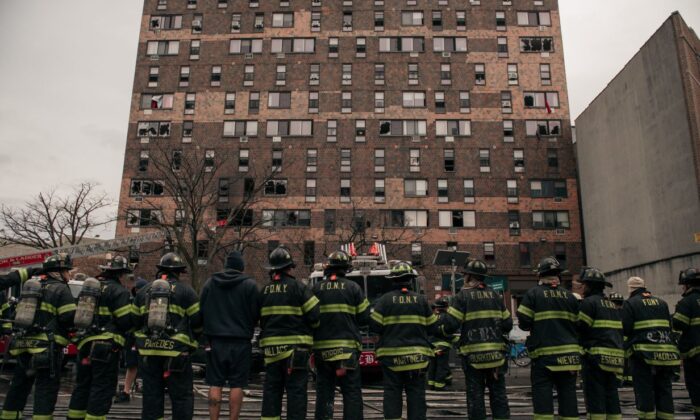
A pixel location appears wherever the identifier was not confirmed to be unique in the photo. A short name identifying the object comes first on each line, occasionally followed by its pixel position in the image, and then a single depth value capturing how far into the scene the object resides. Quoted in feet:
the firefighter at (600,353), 23.07
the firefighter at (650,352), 24.34
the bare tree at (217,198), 134.51
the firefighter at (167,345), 20.76
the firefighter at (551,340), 21.91
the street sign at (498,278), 121.54
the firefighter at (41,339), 22.11
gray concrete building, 93.61
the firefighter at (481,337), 22.31
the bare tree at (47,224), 138.41
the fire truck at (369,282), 41.54
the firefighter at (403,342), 21.47
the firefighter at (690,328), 24.76
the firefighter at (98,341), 21.88
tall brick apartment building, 136.05
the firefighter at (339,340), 21.68
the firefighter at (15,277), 23.17
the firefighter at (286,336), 20.84
